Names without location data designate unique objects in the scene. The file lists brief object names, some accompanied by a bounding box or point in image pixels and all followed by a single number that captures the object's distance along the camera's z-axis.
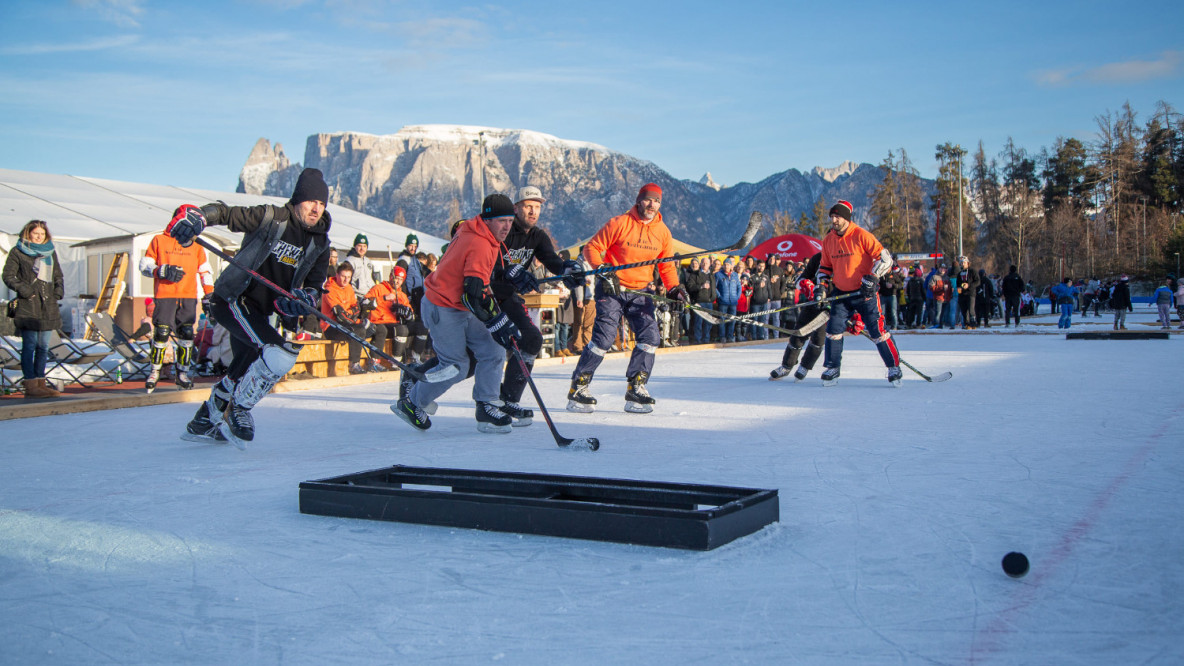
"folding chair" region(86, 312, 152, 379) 8.63
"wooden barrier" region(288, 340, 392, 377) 9.81
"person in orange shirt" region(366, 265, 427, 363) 10.35
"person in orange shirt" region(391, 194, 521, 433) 5.12
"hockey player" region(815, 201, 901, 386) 7.66
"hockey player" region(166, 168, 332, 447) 4.79
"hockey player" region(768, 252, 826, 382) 8.30
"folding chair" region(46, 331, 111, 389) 8.46
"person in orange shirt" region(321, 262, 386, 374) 9.91
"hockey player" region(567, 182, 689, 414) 6.47
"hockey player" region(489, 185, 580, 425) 5.61
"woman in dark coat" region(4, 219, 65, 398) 7.32
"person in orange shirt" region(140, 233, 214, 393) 8.01
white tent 16.30
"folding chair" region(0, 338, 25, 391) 8.05
